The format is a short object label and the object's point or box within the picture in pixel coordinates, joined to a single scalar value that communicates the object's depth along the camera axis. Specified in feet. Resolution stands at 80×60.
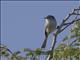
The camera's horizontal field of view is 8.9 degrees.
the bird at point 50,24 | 40.37
